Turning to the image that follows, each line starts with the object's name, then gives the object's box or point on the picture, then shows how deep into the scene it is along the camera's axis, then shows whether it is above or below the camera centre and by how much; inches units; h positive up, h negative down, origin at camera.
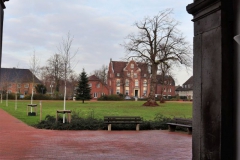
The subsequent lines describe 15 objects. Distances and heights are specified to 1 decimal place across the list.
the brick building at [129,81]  3789.4 +195.8
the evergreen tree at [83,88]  2175.2 +48.7
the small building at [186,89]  4566.9 +105.6
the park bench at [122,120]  581.1 -48.9
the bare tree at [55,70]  2837.6 +237.6
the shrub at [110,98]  2656.7 -27.1
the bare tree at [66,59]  717.3 +85.4
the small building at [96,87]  3794.3 +100.0
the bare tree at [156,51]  1594.5 +241.6
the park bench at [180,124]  541.0 -53.2
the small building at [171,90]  4181.8 +81.9
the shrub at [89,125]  588.1 -60.4
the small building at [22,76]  3068.2 +188.5
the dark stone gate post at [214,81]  200.4 +10.4
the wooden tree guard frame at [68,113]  596.7 -38.9
